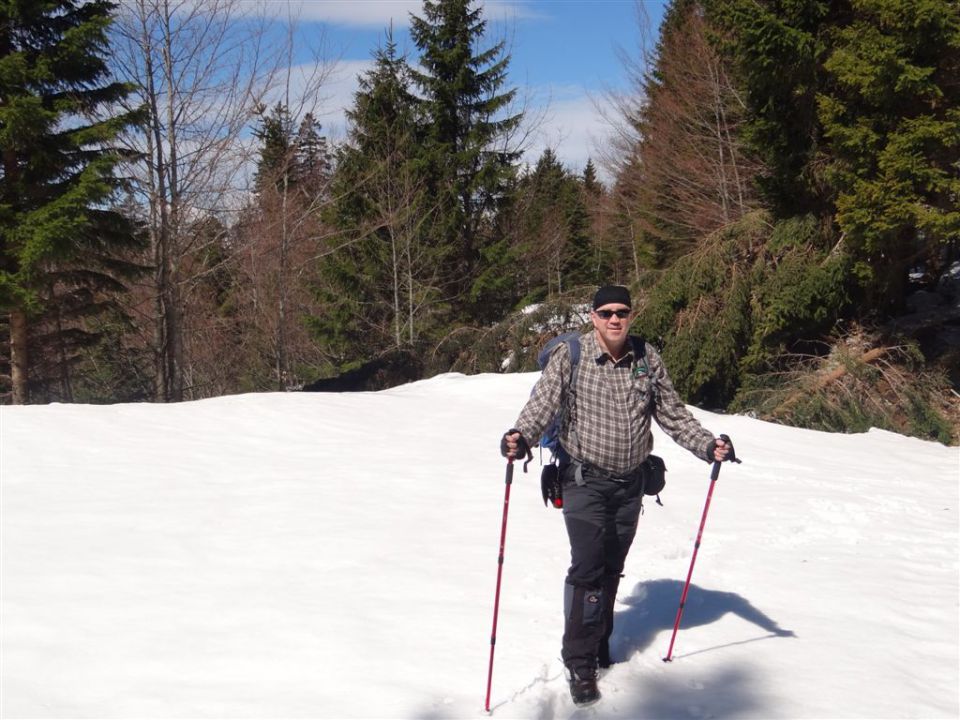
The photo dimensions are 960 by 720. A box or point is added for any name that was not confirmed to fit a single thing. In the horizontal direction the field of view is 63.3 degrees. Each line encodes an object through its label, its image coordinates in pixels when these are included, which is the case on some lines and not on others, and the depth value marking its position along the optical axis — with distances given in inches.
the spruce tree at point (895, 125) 398.9
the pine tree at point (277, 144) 743.7
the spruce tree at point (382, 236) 1007.0
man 145.2
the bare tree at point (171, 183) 617.6
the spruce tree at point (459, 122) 1013.8
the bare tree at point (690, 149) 794.2
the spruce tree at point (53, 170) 546.3
